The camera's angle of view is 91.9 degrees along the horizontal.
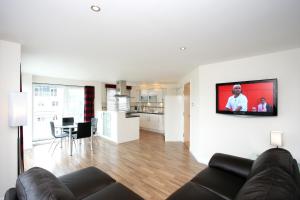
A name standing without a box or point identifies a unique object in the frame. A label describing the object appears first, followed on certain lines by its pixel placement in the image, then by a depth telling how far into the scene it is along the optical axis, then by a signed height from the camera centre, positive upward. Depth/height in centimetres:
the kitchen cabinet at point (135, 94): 737 +33
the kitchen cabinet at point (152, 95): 704 +26
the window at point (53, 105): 492 -17
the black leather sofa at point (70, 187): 85 -90
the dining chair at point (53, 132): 401 -87
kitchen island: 489 -92
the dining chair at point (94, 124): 480 -77
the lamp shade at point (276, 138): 232 -63
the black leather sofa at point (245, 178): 86 -63
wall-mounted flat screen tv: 247 +5
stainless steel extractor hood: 541 +43
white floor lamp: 197 -11
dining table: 380 -99
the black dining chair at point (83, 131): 399 -85
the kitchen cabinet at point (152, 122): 640 -101
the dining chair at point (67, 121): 468 -68
